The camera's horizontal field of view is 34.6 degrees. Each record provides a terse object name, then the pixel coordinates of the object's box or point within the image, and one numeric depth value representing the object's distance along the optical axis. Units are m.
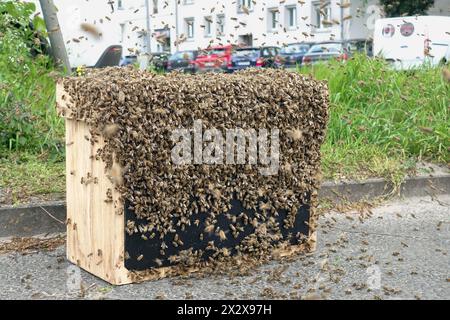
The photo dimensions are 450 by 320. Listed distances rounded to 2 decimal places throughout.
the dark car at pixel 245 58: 20.48
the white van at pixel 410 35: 17.92
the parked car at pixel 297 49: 21.80
